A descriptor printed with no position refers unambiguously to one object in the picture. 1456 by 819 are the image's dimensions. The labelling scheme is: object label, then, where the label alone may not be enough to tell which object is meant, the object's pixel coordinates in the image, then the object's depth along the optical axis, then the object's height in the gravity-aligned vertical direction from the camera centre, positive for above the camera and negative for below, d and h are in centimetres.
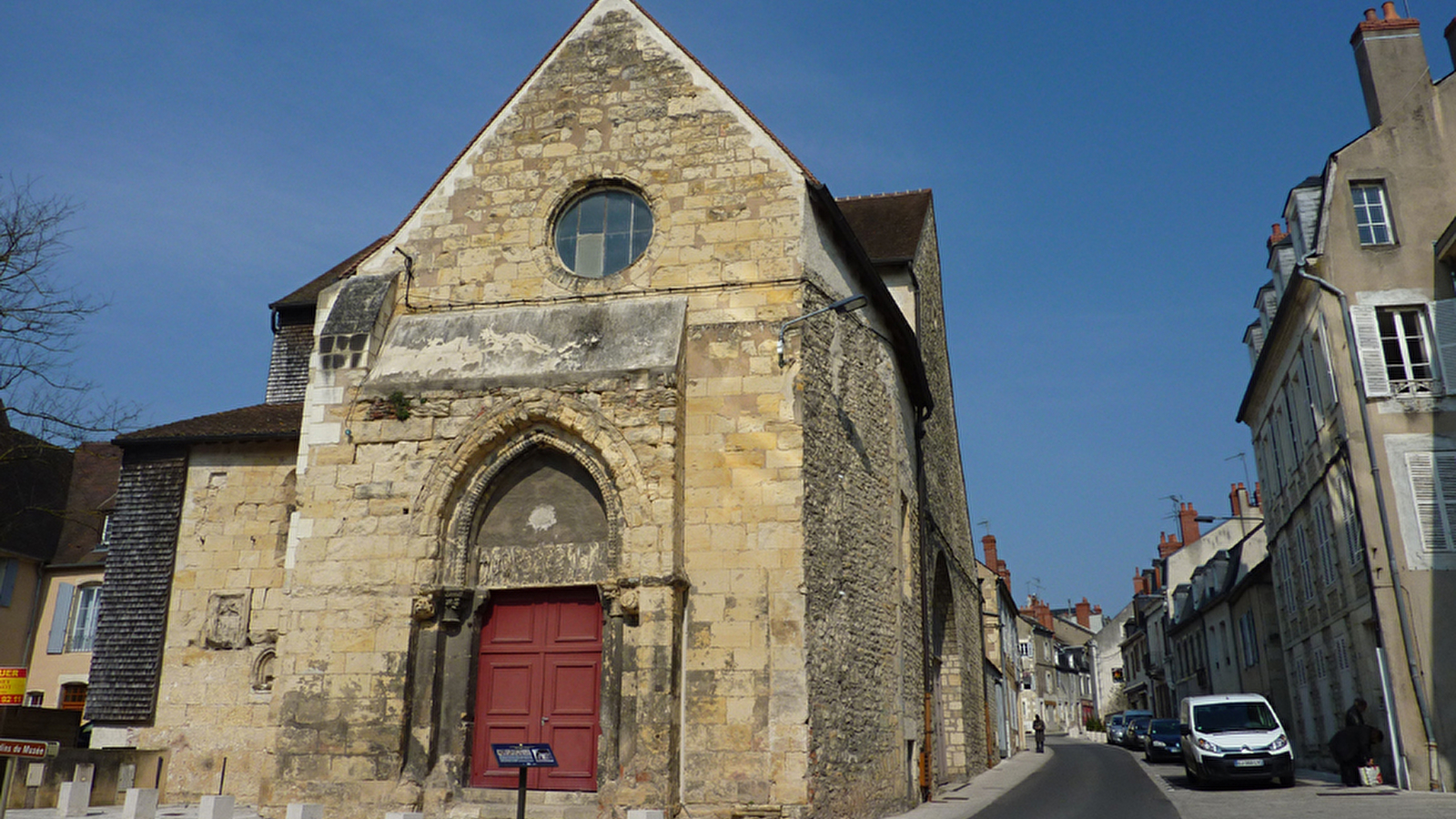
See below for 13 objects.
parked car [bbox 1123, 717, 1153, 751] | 3114 -40
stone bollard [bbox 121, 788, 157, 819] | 932 -74
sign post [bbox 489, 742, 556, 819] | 739 -26
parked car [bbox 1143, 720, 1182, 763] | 2261 -51
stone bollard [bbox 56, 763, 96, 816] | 1071 -78
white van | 1403 -29
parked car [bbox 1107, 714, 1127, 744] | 3456 -34
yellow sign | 853 +26
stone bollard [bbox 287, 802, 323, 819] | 870 -74
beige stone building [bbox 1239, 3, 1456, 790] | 1352 +441
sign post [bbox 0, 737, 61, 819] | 660 -20
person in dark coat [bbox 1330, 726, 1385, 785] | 1365 -37
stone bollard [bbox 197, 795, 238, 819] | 860 -71
